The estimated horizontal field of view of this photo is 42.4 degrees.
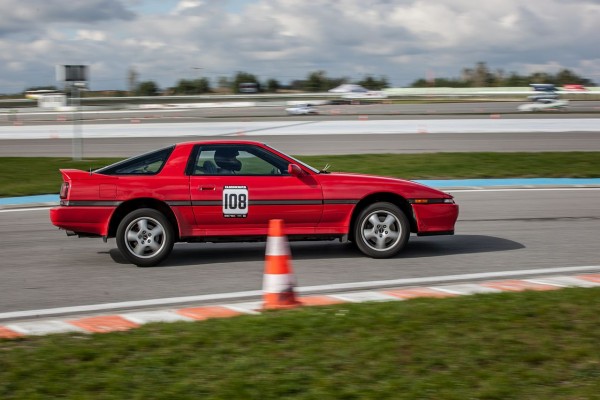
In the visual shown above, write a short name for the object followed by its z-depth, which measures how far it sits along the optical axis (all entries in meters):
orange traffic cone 6.16
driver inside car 8.52
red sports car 8.30
